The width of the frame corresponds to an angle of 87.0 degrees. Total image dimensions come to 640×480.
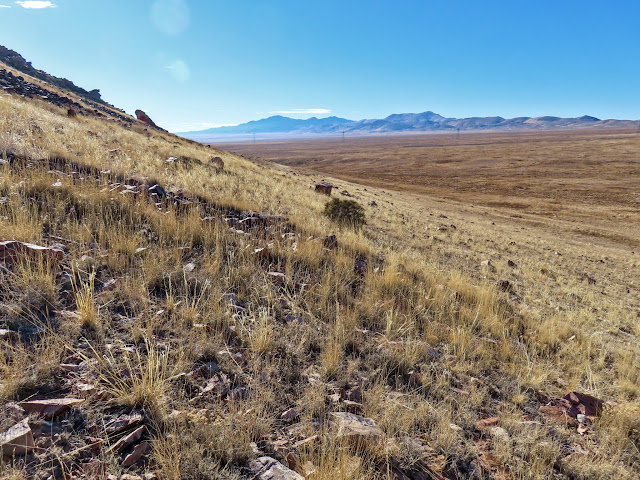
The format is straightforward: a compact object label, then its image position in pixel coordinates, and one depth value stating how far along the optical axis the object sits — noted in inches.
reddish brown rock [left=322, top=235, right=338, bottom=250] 255.8
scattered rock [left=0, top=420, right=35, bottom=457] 71.1
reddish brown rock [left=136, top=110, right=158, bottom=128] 1544.0
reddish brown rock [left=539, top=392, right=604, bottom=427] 129.0
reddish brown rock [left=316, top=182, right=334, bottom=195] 682.6
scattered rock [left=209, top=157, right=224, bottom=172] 546.1
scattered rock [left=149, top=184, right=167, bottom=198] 263.3
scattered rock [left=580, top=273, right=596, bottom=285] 380.0
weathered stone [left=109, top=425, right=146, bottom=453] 78.6
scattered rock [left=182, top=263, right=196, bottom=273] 165.2
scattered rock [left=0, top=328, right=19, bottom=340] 100.2
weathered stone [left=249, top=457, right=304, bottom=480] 80.4
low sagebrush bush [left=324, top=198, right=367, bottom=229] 388.5
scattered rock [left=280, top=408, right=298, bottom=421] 101.2
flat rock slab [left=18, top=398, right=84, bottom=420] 81.5
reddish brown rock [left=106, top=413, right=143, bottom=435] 82.7
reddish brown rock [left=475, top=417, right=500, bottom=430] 115.3
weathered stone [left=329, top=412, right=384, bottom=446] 92.6
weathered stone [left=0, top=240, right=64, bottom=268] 132.0
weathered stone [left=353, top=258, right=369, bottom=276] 221.8
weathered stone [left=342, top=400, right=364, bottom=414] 110.0
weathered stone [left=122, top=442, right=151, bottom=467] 76.7
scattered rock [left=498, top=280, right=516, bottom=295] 290.4
